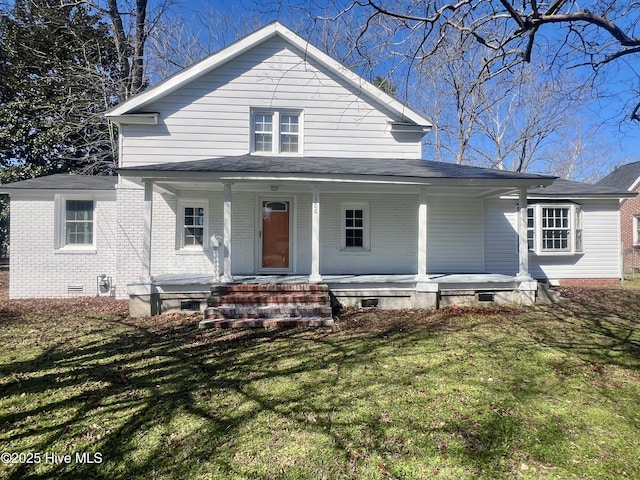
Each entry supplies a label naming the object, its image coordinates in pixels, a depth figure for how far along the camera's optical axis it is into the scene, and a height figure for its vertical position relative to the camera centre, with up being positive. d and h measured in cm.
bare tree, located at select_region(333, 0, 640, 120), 468 +336
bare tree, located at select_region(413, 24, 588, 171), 1922 +750
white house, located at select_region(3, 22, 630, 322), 936 +134
